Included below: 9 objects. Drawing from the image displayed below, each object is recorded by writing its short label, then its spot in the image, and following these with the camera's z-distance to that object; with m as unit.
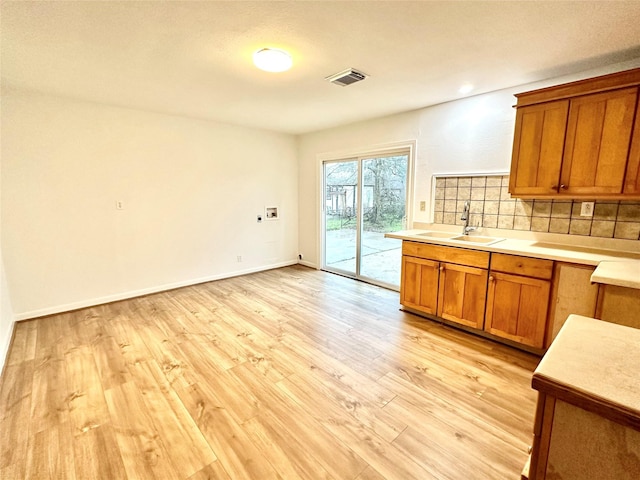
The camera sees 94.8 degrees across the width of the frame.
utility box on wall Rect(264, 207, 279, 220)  5.16
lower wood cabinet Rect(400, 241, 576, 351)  2.36
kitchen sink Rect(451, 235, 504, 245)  2.88
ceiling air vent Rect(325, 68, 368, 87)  2.53
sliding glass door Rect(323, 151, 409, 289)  4.12
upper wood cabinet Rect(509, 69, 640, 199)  2.14
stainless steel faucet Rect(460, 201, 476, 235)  3.25
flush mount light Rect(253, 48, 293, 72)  2.16
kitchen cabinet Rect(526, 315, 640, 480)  0.71
